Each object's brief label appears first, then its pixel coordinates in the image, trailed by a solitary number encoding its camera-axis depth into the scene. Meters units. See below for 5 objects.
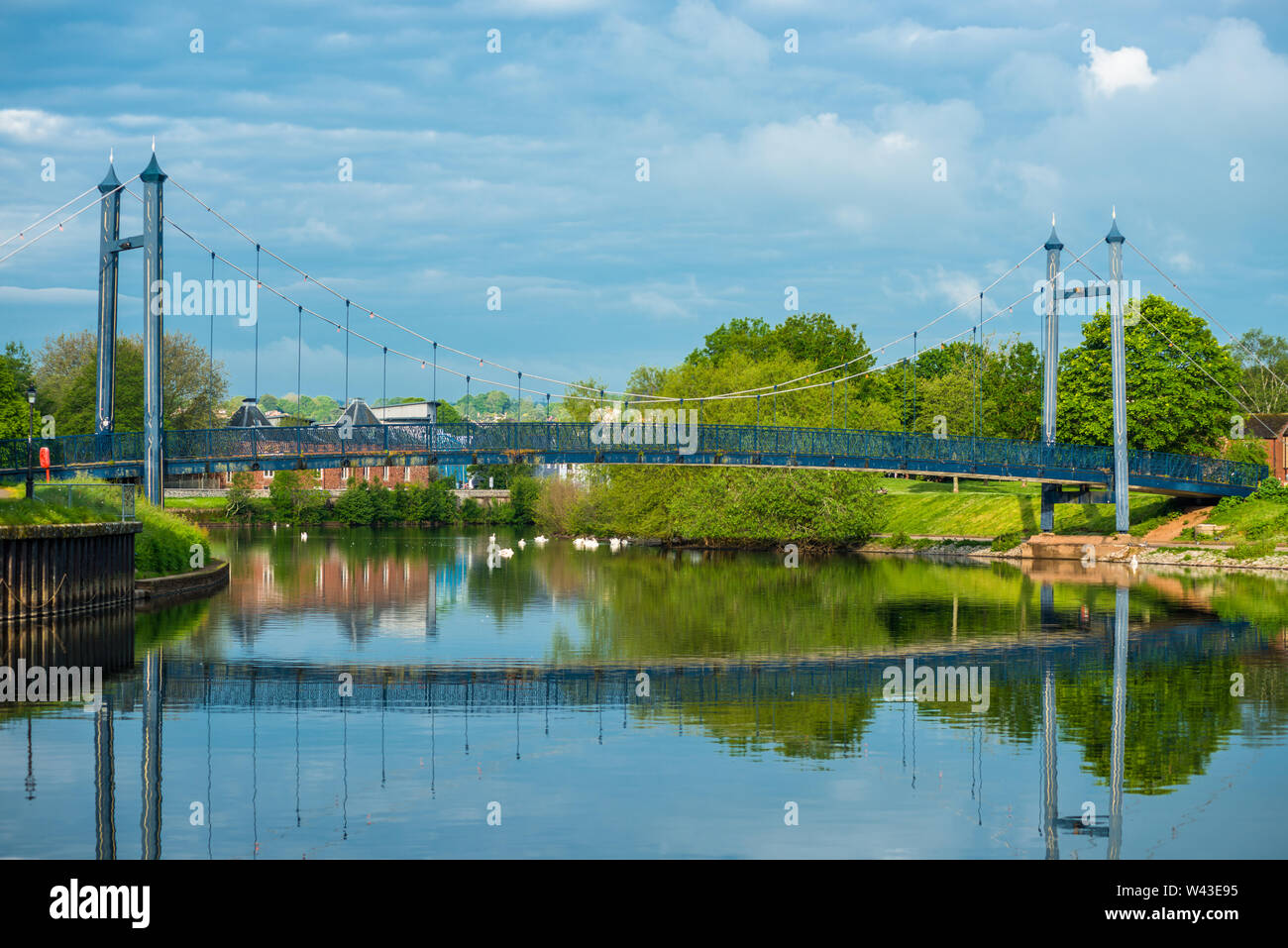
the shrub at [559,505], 92.62
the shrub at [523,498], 118.56
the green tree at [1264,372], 108.88
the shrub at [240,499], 121.19
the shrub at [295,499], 123.69
